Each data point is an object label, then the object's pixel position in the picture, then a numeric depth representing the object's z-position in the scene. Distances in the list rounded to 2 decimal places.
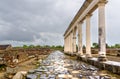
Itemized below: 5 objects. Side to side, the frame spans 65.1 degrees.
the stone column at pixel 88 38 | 7.58
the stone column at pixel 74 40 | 12.15
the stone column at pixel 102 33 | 5.44
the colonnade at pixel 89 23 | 5.47
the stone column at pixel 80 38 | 9.41
